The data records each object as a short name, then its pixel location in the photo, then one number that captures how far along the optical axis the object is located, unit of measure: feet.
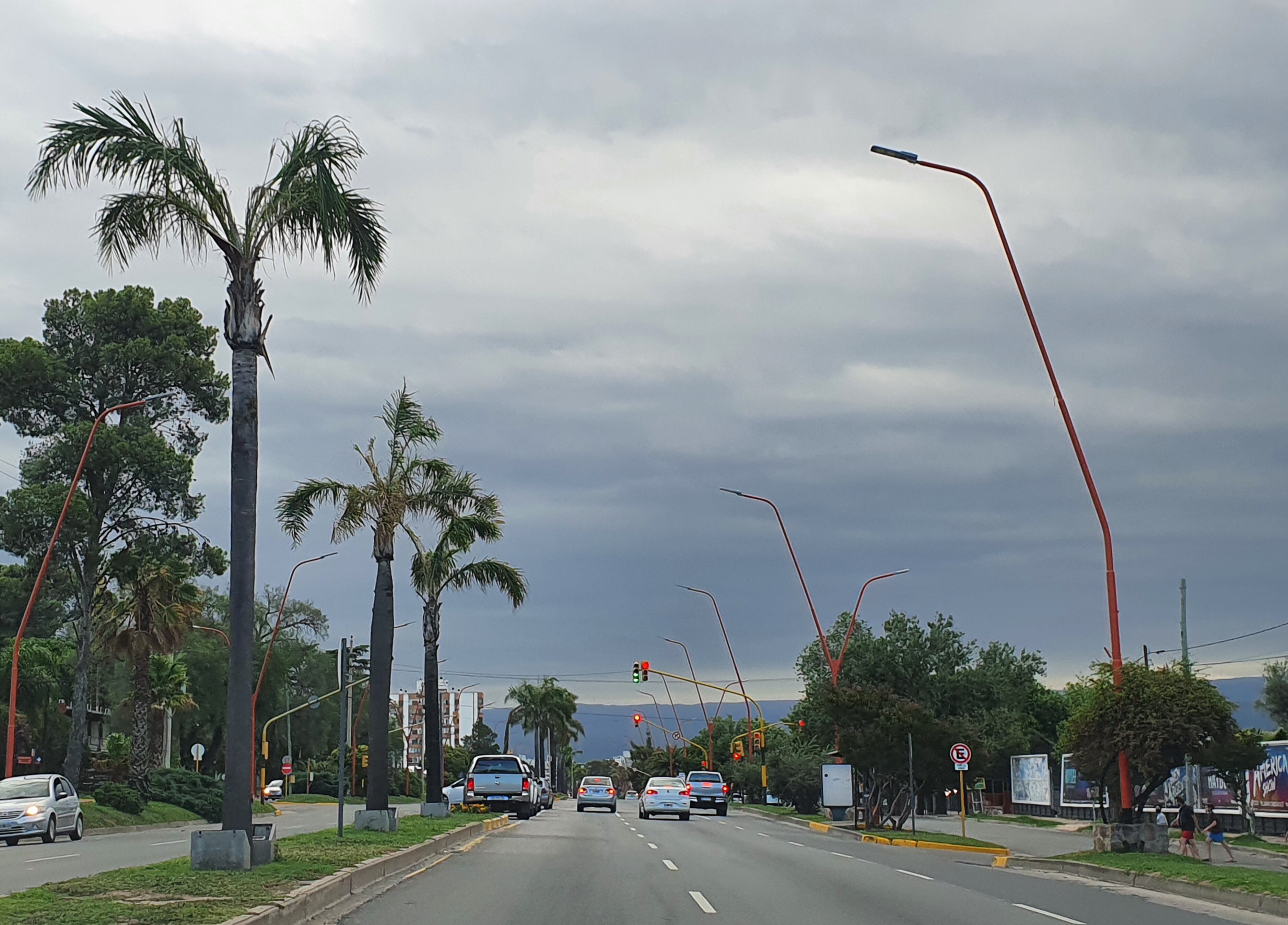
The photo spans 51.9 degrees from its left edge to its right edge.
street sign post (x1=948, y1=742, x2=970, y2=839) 116.57
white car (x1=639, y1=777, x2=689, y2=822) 151.74
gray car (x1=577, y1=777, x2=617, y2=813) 189.57
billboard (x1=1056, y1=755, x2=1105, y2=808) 166.20
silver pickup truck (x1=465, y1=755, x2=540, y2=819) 148.05
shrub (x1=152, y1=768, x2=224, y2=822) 160.97
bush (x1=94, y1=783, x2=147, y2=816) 138.62
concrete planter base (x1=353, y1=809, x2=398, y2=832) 88.17
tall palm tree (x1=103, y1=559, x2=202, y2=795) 147.95
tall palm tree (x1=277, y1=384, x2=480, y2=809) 91.66
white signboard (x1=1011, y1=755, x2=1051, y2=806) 186.19
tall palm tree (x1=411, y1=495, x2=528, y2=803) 117.39
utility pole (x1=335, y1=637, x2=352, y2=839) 68.69
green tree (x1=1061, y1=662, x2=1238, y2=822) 79.66
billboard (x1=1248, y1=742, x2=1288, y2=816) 117.19
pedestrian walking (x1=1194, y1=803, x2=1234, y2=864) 81.71
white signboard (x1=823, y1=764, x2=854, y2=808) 146.72
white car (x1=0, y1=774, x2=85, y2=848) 99.66
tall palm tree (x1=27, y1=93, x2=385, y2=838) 58.70
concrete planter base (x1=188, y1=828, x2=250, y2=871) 55.06
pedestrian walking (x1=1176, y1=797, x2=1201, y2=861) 79.36
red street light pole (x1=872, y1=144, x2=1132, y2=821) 80.74
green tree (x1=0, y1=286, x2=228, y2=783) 146.00
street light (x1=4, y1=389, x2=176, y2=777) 114.11
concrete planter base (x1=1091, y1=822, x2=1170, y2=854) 80.59
